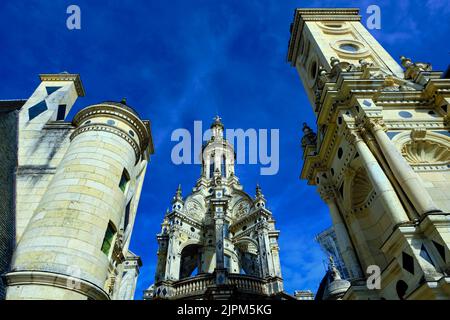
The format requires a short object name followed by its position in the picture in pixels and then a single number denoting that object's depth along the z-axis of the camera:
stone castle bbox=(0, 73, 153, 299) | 8.26
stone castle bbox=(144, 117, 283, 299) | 25.17
